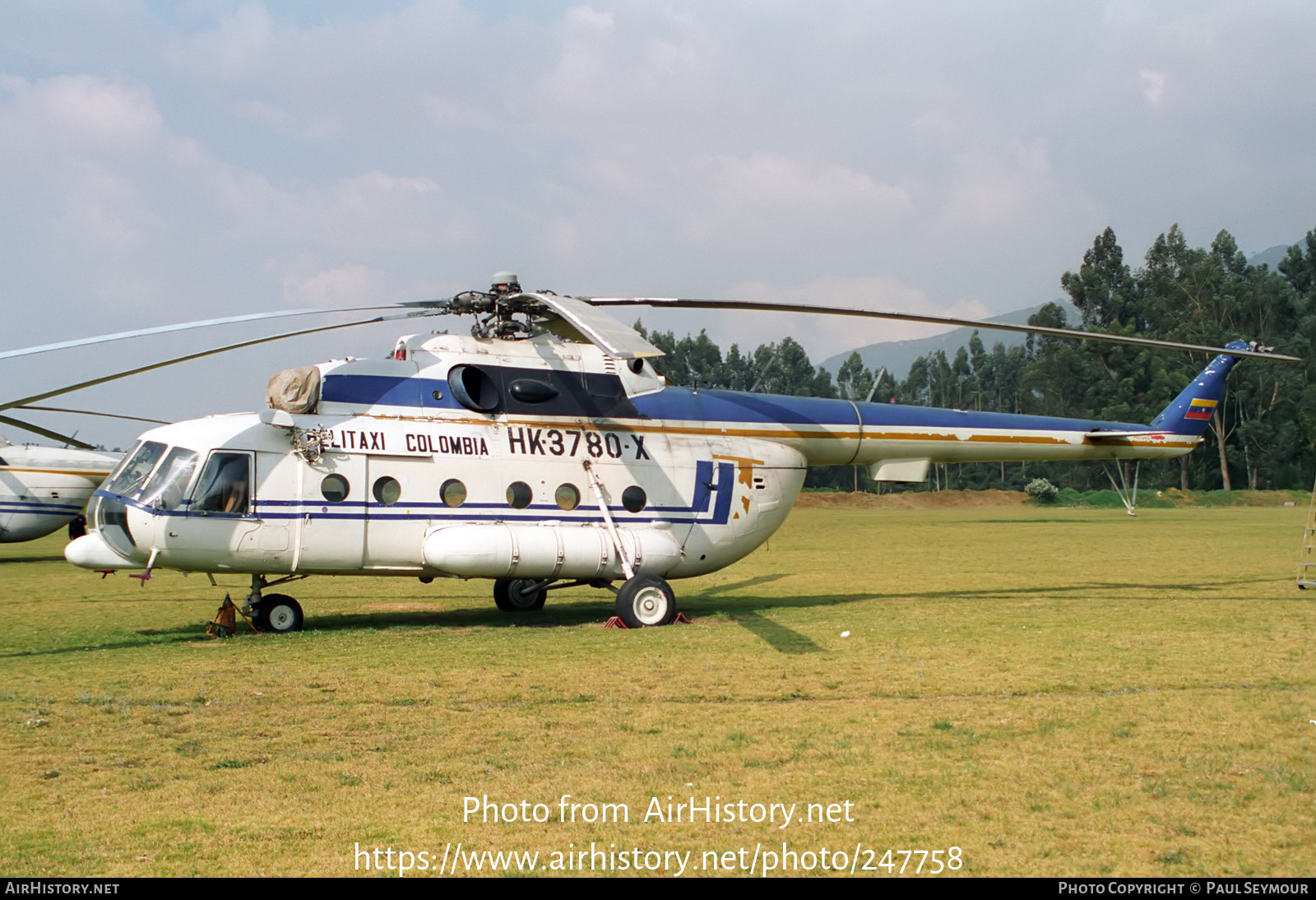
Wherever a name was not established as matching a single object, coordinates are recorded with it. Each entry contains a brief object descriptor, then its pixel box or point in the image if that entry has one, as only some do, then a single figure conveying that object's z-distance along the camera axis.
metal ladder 17.14
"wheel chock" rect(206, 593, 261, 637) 13.03
